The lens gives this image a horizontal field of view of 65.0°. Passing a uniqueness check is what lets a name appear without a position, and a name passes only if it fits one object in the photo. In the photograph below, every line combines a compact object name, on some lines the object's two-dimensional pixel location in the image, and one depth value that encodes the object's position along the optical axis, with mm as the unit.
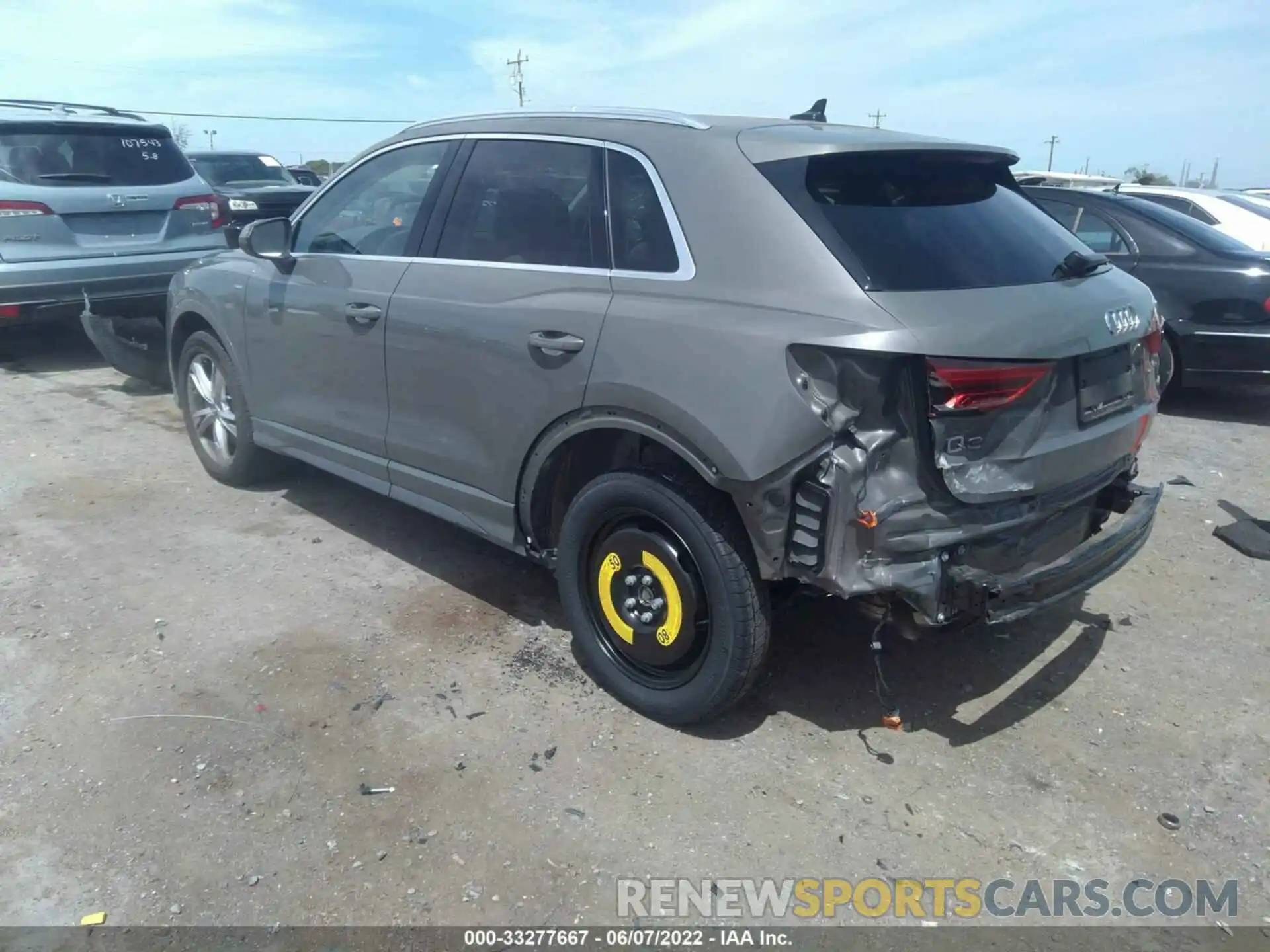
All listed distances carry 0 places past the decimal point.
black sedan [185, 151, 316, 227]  12570
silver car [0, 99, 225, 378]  7328
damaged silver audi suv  2768
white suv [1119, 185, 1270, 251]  7949
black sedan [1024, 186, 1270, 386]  6820
